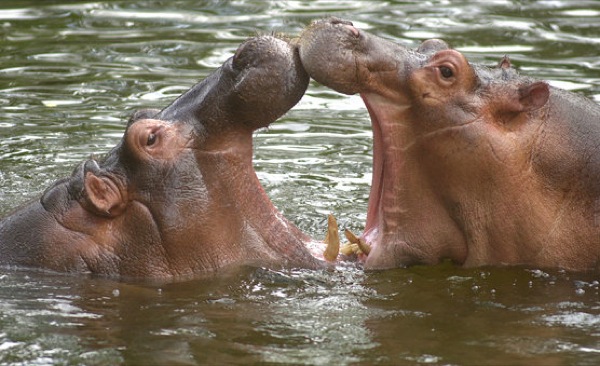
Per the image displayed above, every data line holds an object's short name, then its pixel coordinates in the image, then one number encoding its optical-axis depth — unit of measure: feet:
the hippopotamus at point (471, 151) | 46.34
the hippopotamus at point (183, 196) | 47.14
